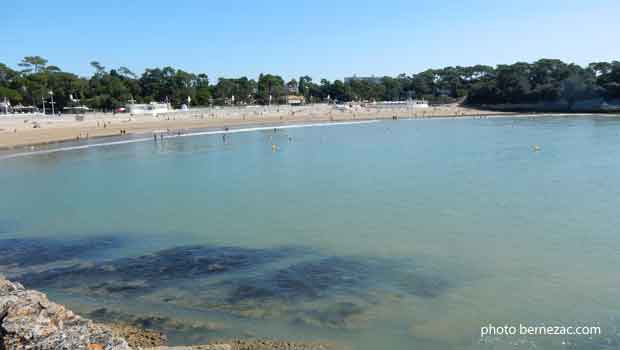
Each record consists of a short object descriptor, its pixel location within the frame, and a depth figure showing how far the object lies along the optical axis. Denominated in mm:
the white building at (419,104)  120731
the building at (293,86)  158025
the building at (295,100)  129312
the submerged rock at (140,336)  8742
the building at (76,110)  83125
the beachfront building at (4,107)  75419
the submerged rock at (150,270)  12266
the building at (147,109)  82188
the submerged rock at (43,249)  14547
